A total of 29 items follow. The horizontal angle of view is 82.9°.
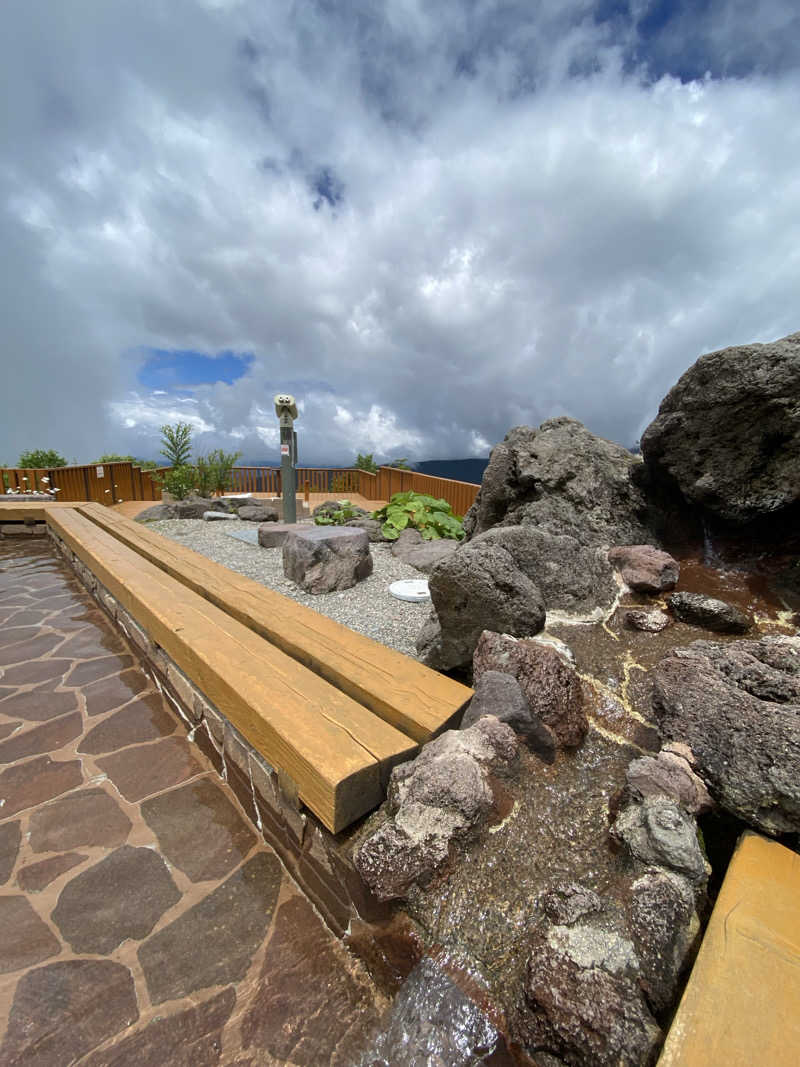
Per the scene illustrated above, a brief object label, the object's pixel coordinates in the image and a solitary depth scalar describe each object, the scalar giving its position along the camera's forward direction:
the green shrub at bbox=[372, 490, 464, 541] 7.08
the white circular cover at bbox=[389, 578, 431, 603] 4.52
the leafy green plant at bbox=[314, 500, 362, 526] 8.04
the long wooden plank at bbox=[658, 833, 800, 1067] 0.82
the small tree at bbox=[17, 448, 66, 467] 12.51
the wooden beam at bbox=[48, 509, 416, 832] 1.42
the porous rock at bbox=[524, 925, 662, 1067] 0.90
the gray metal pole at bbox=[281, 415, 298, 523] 8.55
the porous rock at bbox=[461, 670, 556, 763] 1.61
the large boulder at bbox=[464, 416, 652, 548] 3.01
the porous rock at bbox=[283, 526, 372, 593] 4.82
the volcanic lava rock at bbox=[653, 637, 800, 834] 1.25
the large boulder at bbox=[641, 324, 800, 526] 2.20
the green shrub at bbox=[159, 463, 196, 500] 11.26
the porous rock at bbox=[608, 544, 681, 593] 2.42
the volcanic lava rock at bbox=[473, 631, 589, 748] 1.67
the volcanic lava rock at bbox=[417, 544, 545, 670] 2.27
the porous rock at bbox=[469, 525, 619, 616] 2.47
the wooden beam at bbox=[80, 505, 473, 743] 1.74
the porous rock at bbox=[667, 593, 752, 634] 2.07
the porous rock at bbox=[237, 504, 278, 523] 9.39
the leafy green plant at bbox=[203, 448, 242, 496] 12.72
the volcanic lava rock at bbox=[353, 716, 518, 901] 1.26
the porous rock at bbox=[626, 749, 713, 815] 1.31
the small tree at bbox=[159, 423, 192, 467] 13.03
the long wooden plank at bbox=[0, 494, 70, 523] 7.04
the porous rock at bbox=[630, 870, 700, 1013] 0.98
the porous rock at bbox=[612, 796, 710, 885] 1.14
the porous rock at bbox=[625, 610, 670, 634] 2.18
